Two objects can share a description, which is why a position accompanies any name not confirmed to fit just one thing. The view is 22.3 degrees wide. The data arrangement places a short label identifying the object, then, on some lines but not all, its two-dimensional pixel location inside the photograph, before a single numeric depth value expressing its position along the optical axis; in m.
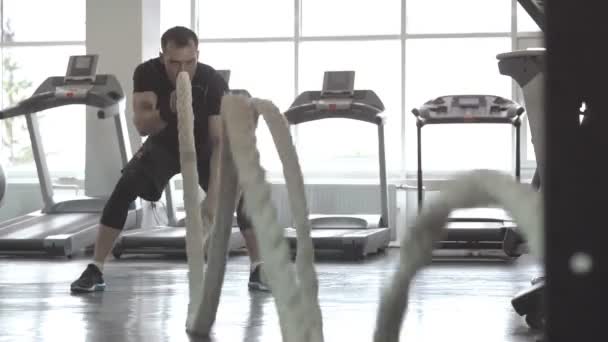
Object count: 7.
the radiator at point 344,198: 15.13
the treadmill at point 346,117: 11.07
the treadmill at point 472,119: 11.27
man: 6.57
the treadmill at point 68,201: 11.29
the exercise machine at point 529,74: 6.37
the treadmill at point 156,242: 11.15
